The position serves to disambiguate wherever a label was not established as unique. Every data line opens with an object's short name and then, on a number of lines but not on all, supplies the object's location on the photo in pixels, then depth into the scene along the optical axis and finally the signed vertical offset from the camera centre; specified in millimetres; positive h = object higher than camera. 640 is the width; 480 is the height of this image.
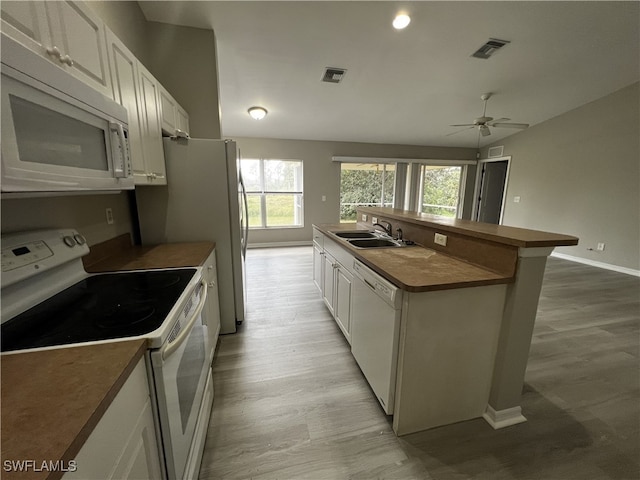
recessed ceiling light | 2551 +1722
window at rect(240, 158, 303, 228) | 5680 +16
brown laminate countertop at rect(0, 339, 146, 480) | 475 -469
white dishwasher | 1396 -817
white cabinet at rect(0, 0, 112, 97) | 821 +576
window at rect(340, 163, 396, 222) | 6342 +200
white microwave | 644 +189
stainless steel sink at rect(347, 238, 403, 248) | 2367 -444
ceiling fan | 3995 +1117
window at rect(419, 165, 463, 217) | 6988 +136
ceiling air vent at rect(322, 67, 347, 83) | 3413 +1593
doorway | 7090 +162
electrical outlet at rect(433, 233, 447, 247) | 1884 -322
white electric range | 861 -468
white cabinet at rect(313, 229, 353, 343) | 2113 -827
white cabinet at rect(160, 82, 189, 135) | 2151 +704
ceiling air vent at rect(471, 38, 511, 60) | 2998 +1745
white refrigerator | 2168 -67
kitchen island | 1329 -688
